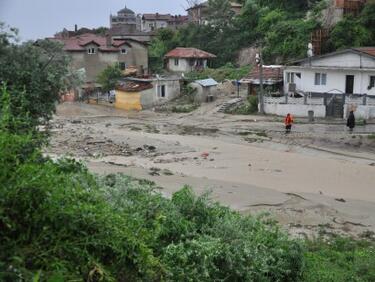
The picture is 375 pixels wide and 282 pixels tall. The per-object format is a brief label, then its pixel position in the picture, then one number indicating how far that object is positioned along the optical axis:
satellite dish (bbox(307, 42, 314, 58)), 42.68
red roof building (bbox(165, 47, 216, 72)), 59.36
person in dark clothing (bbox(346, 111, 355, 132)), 32.22
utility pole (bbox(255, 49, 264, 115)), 39.47
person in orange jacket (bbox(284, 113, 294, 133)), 32.66
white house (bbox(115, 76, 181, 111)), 46.78
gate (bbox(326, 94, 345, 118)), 36.75
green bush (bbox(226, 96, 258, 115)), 40.69
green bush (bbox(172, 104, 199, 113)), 43.79
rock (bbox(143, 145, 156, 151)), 29.91
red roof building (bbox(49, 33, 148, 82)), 55.81
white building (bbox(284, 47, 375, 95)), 38.16
